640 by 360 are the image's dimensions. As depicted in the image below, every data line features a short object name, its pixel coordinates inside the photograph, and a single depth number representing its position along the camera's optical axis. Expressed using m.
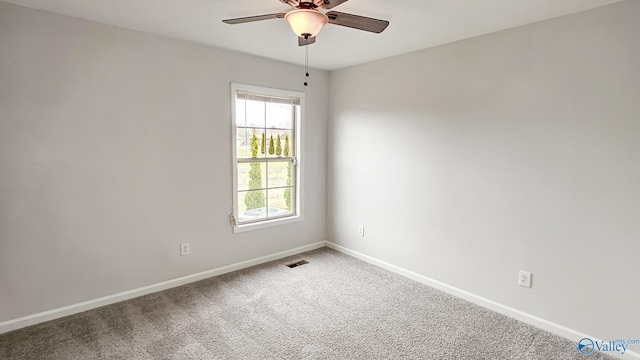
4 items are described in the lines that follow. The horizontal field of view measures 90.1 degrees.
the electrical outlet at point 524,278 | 2.58
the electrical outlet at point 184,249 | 3.19
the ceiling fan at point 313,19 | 1.80
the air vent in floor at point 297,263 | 3.73
